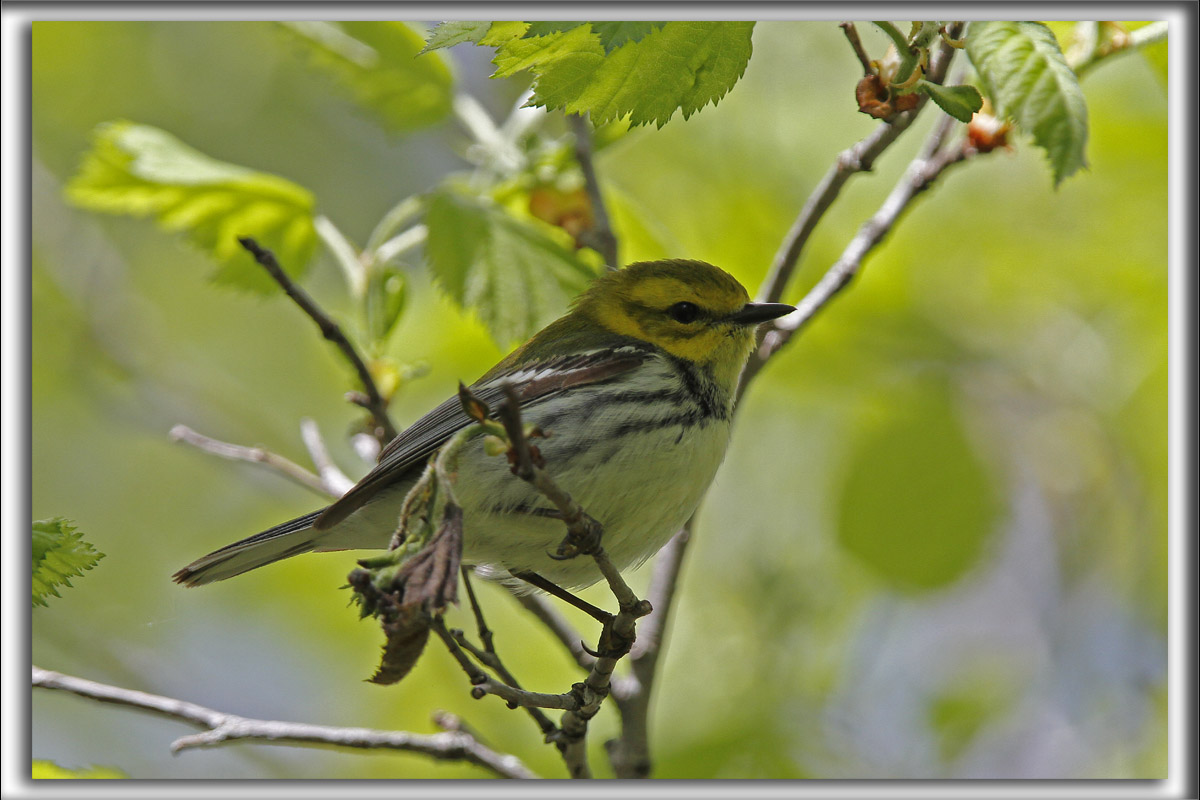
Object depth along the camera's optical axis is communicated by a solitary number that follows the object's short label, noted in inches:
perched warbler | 168.4
